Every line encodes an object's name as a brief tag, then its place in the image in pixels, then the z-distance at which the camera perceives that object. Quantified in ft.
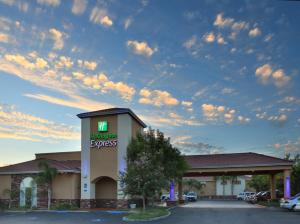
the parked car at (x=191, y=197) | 132.25
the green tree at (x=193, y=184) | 177.13
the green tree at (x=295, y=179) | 102.70
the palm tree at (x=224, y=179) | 173.28
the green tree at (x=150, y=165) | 66.95
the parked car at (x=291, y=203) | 73.09
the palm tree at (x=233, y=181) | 178.07
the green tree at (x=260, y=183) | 153.64
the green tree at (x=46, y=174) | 83.78
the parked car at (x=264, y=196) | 110.39
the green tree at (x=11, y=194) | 89.23
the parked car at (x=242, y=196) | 146.64
